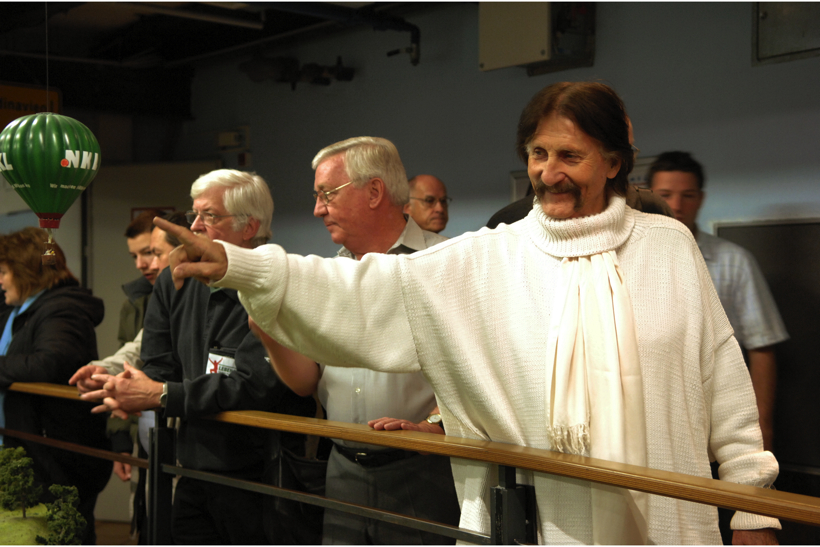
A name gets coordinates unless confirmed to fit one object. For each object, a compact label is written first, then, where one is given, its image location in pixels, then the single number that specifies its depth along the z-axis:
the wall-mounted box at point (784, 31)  3.37
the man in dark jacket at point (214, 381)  2.18
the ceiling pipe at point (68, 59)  5.68
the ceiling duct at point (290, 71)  5.64
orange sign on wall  4.14
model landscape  2.24
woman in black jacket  2.84
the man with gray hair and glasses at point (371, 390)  1.92
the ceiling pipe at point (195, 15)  4.85
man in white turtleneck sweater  1.49
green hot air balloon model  2.26
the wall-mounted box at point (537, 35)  4.14
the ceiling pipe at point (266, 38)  4.87
